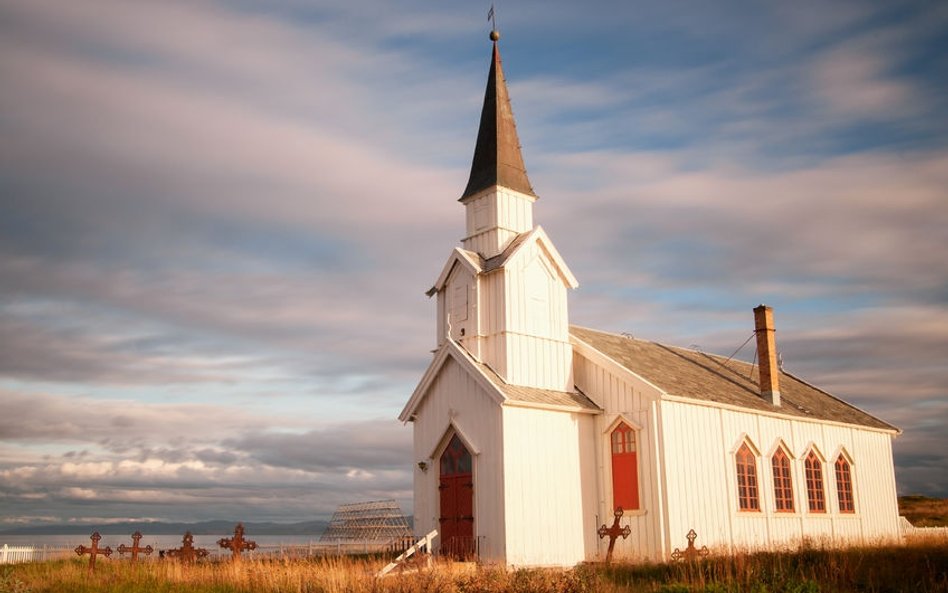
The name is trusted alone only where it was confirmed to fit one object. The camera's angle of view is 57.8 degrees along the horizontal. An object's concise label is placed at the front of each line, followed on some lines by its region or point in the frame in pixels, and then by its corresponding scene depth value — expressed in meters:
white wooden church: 24.92
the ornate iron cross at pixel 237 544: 22.08
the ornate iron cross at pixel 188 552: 22.98
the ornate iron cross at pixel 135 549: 23.72
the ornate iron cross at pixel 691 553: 21.65
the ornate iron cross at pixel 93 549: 22.92
